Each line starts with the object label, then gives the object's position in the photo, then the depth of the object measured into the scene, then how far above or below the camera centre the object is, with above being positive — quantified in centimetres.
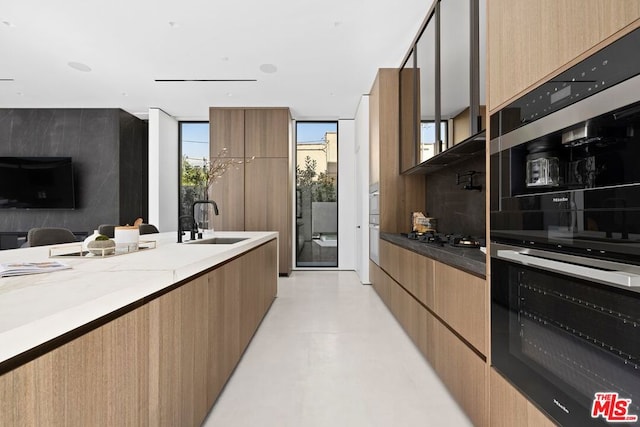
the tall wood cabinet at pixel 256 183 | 560 +51
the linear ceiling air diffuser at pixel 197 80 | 464 +195
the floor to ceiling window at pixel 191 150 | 666 +131
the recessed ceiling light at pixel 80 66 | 423 +199
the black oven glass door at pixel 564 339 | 77 -38
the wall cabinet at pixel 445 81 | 178 +96
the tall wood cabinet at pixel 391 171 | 388 +51
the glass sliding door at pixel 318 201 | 630 +22
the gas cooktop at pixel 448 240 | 196 -20
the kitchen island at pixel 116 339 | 59 -33
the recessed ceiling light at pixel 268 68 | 422 +195
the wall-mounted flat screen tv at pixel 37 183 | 563 +53
